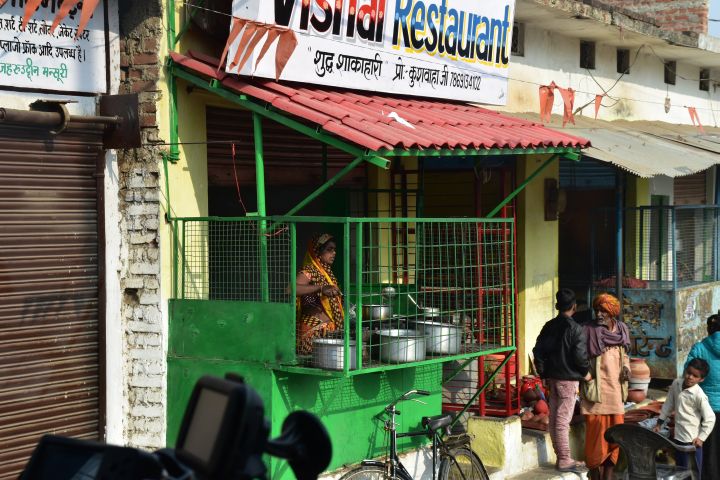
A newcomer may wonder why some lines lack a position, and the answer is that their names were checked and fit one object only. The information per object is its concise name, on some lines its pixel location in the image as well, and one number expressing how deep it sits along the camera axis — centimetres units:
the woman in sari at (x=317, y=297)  761
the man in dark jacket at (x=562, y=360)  902
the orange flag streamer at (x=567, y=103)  1227
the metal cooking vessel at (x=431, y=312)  782
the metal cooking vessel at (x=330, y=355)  722
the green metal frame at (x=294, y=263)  694
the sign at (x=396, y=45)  768
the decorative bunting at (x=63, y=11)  634
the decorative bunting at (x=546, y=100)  1209
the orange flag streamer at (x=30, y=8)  628
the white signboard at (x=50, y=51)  663
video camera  245
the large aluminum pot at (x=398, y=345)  757
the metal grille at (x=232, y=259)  738
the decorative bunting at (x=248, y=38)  726
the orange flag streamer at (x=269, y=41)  736
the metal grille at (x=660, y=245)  1341
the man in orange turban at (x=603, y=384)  928
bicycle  761
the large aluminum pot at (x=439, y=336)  799
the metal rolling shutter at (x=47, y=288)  678
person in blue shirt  920
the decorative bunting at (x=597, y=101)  1319
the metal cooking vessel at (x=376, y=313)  849
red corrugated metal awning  713
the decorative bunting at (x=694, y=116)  1688
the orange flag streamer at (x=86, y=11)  657
